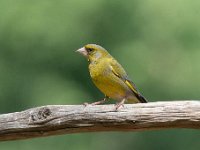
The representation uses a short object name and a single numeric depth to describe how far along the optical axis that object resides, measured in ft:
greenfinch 32.96
